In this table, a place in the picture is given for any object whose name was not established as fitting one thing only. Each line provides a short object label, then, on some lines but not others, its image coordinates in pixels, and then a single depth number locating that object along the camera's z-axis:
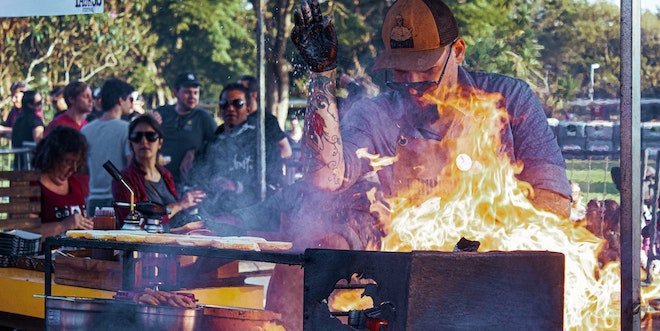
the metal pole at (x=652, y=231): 5.75
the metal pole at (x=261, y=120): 8.10
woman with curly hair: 6.89
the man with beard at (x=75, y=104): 9.38
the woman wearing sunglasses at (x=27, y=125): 12.05
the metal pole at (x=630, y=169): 3.52
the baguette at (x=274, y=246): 4.09
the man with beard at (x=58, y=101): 13.60
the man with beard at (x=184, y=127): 9.48
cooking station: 3.18
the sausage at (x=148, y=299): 4.19
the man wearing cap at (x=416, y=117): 4.18
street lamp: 9.72
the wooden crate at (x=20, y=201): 6.67
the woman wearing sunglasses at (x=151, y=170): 6.95
